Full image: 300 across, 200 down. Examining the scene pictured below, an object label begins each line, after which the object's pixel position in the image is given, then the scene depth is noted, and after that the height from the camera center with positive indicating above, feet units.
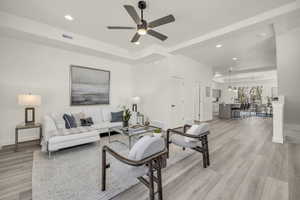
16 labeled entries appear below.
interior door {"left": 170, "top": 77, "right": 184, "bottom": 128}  17.17 -0.26
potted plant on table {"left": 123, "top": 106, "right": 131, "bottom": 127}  12.14 -1.70
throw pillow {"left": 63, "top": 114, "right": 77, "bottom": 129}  11.60 -1.98
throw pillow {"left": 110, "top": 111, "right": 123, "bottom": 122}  15.07 -2.01
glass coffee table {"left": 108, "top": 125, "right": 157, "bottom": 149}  10.43 -2.61
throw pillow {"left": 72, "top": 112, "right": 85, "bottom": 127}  12.55 -1.66
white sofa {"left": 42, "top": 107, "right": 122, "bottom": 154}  9.27 -2.72
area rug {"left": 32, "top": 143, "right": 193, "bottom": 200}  5.57 -4.12
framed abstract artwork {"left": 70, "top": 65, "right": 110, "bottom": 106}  14.60 +1.72
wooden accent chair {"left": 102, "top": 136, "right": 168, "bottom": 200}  4.66 -2.16
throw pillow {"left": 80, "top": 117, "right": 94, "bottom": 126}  12.82 -2.21
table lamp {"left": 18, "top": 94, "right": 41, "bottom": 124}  10.34 -0.25
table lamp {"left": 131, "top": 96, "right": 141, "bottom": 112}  18.15 +0.01
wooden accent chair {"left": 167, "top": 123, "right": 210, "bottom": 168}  7.73 -2.56
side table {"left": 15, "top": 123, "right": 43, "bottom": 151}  9.99 -2.18
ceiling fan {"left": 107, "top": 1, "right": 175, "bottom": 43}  7.48 +4.92
